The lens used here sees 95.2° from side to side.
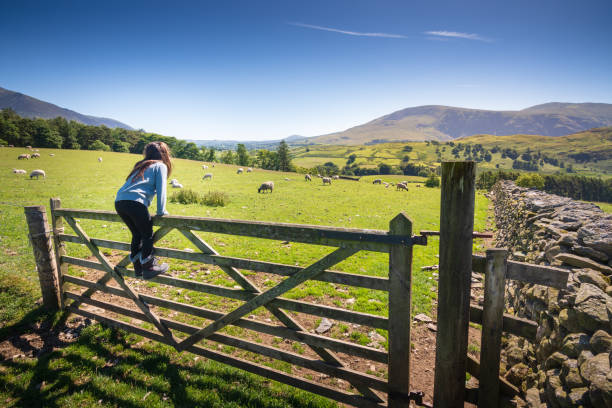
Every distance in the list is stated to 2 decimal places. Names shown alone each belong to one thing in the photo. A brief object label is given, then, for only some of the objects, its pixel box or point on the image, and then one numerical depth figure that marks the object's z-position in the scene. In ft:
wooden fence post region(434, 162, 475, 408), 9.51
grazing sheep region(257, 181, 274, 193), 101.09
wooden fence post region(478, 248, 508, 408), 10.35
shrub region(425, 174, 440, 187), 175.01
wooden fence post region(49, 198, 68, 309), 20.27
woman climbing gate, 15.14
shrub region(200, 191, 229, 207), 69.46
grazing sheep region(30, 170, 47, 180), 97.11
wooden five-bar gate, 10.07
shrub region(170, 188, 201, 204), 70.64
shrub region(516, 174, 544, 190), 157.32
